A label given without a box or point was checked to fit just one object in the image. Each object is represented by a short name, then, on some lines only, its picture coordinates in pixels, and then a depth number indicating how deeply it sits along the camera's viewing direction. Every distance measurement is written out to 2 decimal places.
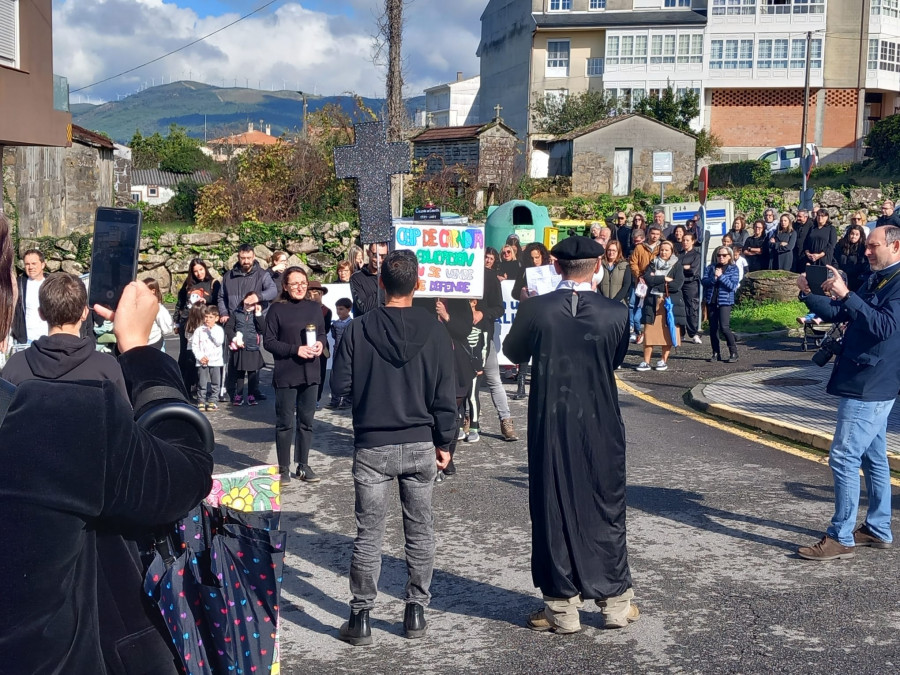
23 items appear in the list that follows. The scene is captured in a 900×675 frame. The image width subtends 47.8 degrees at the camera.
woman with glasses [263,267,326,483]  8.58
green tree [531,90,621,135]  53.06
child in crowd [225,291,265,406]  11.91
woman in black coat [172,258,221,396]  12.31
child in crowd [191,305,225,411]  12.09
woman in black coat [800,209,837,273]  19.11
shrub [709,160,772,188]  44.59
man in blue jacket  6.22
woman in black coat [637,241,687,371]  14.62
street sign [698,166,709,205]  17.83
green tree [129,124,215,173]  76.94
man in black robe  5.26
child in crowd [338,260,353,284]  13.09
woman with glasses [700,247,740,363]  14.86
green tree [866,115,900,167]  39.78
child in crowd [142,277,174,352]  9.80
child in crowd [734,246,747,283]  17.61
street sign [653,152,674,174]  22.88
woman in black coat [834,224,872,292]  15.06
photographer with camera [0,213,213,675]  2.08
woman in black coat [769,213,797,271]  19.86
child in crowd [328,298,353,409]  12.06
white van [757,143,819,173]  46.22
